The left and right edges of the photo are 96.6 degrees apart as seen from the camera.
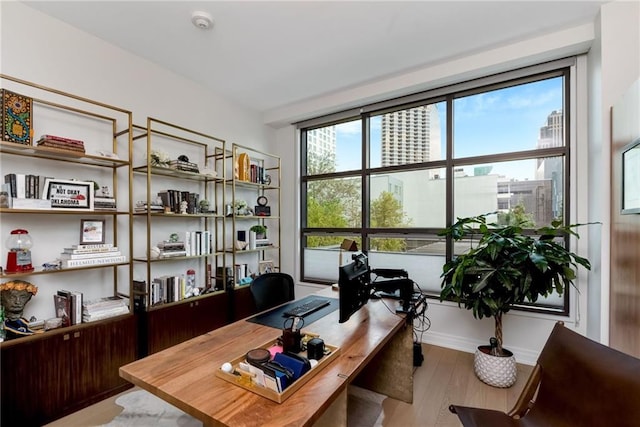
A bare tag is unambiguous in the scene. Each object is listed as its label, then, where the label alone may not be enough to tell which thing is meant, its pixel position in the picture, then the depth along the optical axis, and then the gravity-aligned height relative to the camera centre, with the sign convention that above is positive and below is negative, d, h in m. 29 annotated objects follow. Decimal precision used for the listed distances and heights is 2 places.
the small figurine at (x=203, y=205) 3.15 +0.07
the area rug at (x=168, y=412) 1.92 -1.43
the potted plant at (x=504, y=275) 2.17 -0.50
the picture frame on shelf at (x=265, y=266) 3.86 -0.76
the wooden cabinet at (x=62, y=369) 1.78 -1.10
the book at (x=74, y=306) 2.10 -0.70
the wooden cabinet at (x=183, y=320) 2.51 -1.07
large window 2.76 +0.48
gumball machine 1.92 -0.28
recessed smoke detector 2.21 +1.52
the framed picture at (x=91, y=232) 2.36 -0.17
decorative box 1.85 +0.63
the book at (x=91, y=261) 2.10 -0.39
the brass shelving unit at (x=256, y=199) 3.50 +0.17
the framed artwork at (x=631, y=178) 1.50 +0.18
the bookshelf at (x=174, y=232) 2.59 -0.23
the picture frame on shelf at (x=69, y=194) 2.05 +0.13
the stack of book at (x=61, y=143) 2.02 +0.50
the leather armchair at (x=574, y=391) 1.18 -0.83
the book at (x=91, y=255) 2.14 -0.34
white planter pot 2.32 -1.31
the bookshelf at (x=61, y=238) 1.87 -0.22
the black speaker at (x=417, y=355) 2.71 -1.38
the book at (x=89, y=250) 2.17 -0.31
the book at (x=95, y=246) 2.22 -0.28
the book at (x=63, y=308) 2.09 -0.72
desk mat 1.81 -0.72
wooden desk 0.98 -0.69
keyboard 1.99 -0.71
